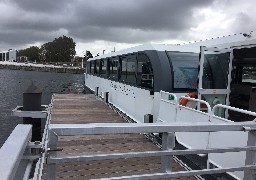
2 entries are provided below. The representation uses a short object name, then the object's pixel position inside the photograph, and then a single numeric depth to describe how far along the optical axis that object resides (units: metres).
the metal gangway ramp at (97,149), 1.72
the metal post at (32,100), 7.58
